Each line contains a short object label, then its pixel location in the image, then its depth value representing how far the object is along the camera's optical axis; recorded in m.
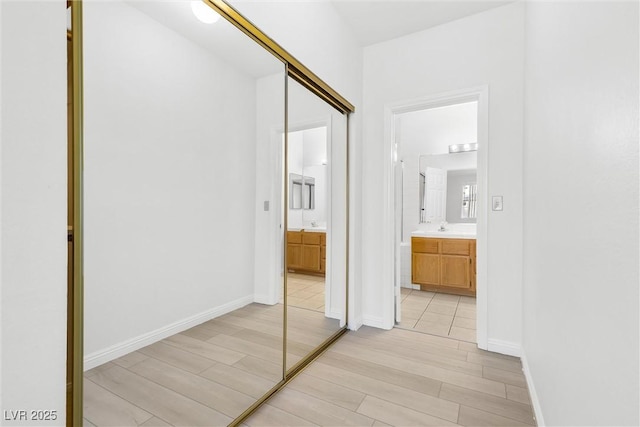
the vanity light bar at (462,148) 4.07
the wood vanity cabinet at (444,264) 3.65
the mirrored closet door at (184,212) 0.96
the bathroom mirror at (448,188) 4.18
